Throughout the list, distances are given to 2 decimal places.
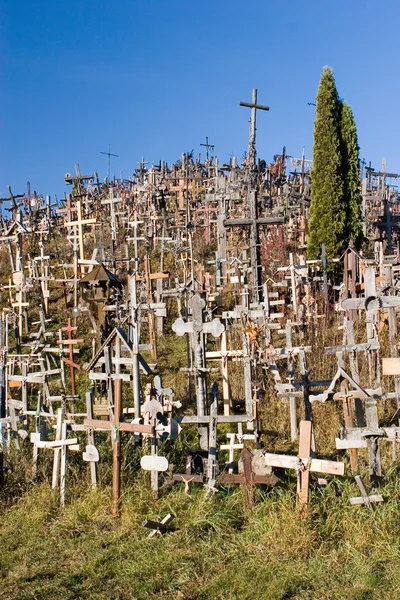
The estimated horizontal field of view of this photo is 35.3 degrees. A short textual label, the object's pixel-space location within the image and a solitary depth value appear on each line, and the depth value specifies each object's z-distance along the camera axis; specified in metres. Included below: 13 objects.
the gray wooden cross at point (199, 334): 7.77
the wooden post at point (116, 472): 6.95
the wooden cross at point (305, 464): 6.13
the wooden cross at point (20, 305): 16.81
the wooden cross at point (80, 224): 17.00
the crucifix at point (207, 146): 32.11
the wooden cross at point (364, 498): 6.02
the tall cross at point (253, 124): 13.22
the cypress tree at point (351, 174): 18.94
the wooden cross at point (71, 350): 12.17
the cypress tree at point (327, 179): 18.55
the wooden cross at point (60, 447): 7.54
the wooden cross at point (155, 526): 6.28
